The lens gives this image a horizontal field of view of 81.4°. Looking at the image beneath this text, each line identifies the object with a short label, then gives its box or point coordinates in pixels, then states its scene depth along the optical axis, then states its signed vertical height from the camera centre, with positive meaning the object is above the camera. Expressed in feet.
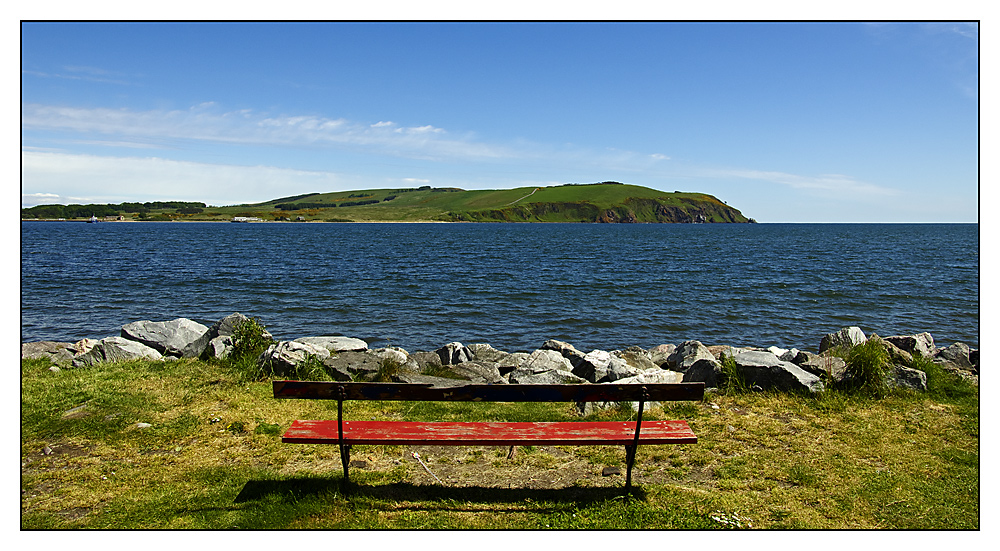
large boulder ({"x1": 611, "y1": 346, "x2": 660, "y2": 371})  42.35 -7.12
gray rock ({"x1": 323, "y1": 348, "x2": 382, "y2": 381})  31.89 -5.51
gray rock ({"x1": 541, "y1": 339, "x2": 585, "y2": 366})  40.43 -6.45
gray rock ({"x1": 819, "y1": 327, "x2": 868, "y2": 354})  38.78 -4.84
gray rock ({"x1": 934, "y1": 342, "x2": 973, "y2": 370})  35.88 -5.49
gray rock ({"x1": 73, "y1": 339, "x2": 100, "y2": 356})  40.15 -5.92
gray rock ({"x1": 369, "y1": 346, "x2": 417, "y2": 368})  35.68 -5.90
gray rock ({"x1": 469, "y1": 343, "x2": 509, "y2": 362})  44.78 -6.94
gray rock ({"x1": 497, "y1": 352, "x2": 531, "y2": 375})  38.18 -6.50
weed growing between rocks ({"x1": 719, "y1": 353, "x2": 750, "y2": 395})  28.48 -5.61
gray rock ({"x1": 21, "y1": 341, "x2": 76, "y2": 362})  35.68 -6.08
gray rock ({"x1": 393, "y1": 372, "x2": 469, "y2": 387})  28.91 -5.77
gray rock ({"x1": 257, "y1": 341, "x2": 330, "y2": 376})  31.14 -5.00
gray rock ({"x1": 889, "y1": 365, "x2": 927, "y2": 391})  27.81 -5.38
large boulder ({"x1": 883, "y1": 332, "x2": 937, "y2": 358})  39.06 -5.53
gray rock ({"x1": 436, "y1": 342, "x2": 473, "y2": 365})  41.42 -6.34
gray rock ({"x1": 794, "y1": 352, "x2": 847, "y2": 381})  28.71 -5.08
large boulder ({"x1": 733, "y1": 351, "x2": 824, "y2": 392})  27.68 -5.26
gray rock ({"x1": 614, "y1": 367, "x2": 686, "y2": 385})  29.36 -5.70
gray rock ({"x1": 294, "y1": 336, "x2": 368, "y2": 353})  40.34 -5.61
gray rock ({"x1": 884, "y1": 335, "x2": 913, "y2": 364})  33.15 -5.10
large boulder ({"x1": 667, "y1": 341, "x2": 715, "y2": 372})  36.71 -5.84
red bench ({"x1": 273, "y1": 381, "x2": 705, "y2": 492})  16.79 -5.15
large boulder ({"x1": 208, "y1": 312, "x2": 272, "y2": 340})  39.96 -4.31
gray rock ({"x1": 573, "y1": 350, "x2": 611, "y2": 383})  35.38 -6.42
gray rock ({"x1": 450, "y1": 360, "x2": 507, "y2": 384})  34.12 -6.45
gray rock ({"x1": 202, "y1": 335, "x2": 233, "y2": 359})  35.29 -5.12
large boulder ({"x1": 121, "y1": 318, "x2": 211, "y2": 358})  42.55 -5.27
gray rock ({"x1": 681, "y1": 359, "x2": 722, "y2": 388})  29.73 -5.54
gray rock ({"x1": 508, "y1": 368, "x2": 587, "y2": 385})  31.73 -6.15
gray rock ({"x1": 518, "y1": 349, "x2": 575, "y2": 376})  36.16 -6.14
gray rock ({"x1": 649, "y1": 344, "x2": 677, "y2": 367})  44.70 -7.31
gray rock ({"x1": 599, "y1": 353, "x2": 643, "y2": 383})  32.50 -5.93
